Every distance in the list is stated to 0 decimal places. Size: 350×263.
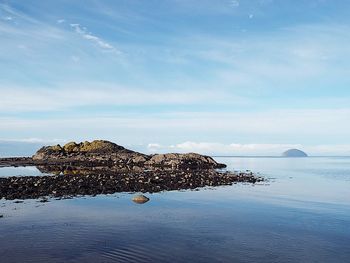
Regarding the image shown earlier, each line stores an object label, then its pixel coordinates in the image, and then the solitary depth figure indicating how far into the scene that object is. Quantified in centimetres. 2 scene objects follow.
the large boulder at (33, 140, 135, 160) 11444
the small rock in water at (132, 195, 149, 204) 3266
